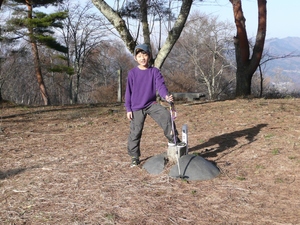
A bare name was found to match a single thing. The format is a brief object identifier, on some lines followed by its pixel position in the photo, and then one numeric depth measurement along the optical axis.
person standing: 3.99
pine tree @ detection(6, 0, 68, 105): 19.40
